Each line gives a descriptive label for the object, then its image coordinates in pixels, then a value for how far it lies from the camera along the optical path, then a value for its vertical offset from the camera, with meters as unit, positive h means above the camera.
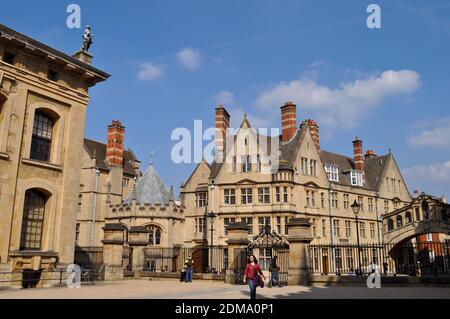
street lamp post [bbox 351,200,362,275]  23.49 +2.75
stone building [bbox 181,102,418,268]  41.06 +7.02
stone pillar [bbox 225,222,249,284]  21.42 +0.42
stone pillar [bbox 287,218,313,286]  19.88 +0.32
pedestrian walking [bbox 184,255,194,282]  22.59 -0.79
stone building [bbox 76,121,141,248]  46.19 +8.56
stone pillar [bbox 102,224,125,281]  23.61 +0.28
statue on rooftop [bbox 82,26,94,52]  22.31 +11.55
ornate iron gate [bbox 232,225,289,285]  21.32 -0.04
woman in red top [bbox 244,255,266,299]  12.55 -0.51
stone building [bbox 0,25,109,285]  17.52 +4.89
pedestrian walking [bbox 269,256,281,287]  19.76 -0.84
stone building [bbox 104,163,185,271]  40.78 +4.30
